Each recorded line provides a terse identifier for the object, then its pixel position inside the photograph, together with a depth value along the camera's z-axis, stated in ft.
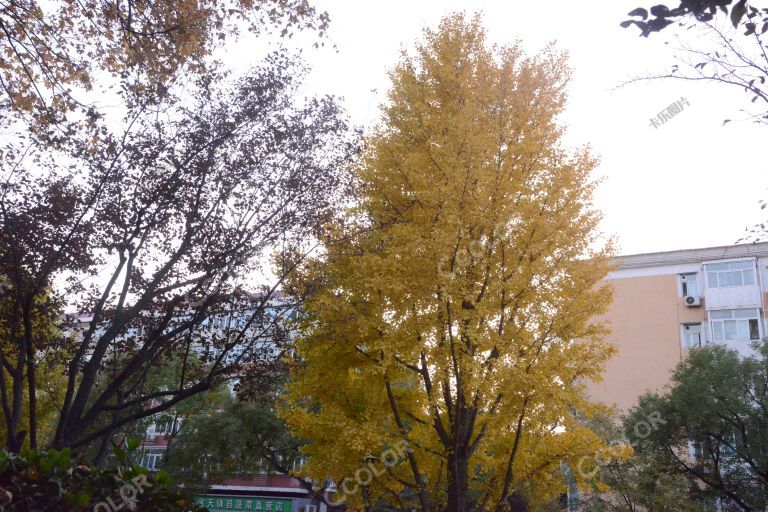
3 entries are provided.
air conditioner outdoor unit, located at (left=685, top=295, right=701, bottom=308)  82.38
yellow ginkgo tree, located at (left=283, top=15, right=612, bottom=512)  26.12
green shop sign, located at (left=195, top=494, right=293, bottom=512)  97.76
